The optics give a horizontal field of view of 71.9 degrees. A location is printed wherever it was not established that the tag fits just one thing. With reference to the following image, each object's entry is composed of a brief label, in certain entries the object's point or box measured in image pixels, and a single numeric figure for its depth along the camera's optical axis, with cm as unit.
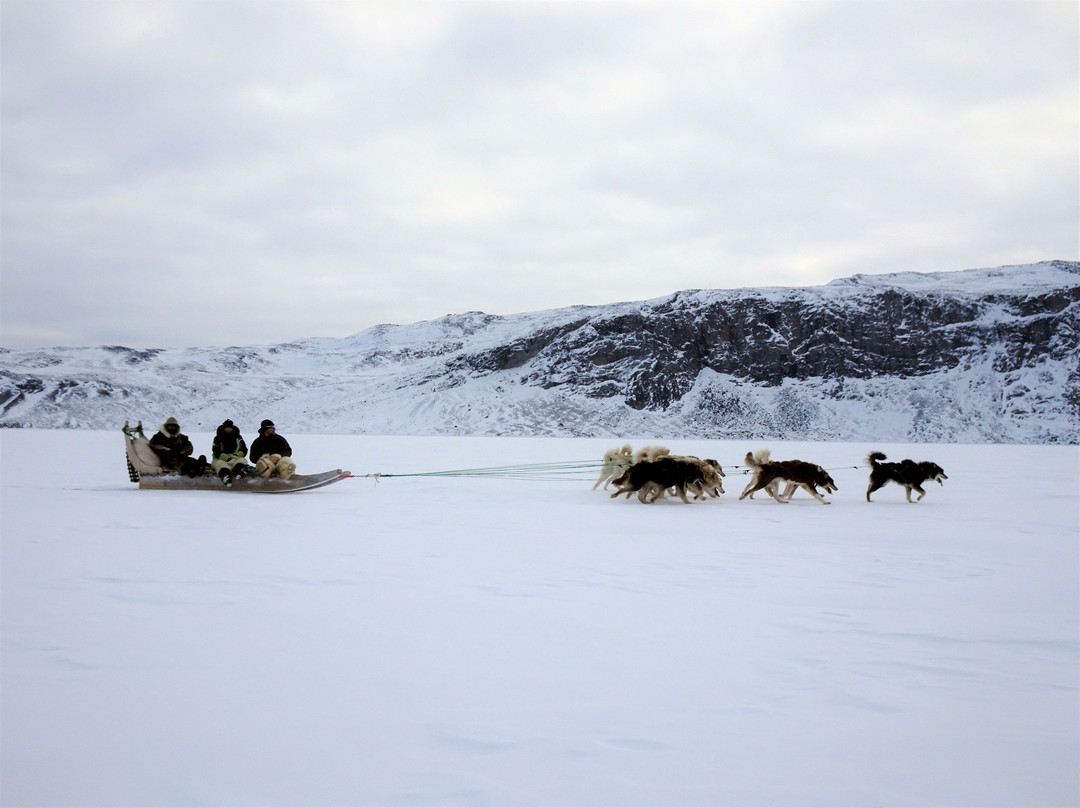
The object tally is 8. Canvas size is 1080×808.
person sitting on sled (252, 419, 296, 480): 1433
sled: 1445
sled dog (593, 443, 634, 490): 1517
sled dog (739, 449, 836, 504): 1352
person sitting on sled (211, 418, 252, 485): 1445
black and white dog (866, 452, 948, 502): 1359
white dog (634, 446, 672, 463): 1419
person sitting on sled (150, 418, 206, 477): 1467
